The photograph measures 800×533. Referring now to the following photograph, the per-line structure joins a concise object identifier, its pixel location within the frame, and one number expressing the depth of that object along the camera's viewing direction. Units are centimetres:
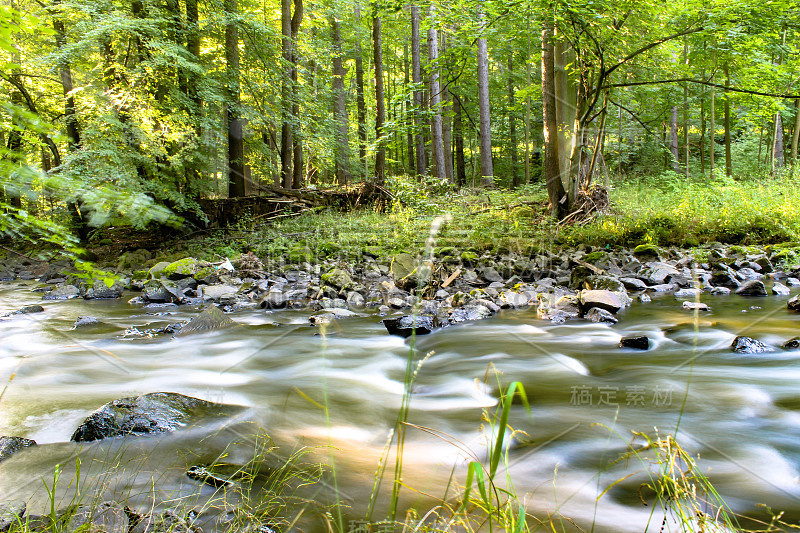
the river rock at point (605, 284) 729
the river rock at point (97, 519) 164
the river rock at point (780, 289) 706
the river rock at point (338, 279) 851
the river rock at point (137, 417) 289
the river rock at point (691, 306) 634
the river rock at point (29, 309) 791
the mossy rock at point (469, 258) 896
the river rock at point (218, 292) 881
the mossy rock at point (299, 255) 1036
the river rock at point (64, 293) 972
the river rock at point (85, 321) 686
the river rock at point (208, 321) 648
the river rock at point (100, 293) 952
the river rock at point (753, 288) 704
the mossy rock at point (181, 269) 1001
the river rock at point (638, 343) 507
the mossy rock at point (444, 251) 923
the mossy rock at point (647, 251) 899
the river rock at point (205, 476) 230
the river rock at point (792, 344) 457
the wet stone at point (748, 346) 464
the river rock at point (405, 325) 611
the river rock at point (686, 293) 737
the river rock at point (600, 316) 621
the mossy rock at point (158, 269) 1028
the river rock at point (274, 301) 806
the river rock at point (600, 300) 648
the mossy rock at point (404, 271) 838
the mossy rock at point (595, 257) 869
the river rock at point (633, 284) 786
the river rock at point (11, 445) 269
